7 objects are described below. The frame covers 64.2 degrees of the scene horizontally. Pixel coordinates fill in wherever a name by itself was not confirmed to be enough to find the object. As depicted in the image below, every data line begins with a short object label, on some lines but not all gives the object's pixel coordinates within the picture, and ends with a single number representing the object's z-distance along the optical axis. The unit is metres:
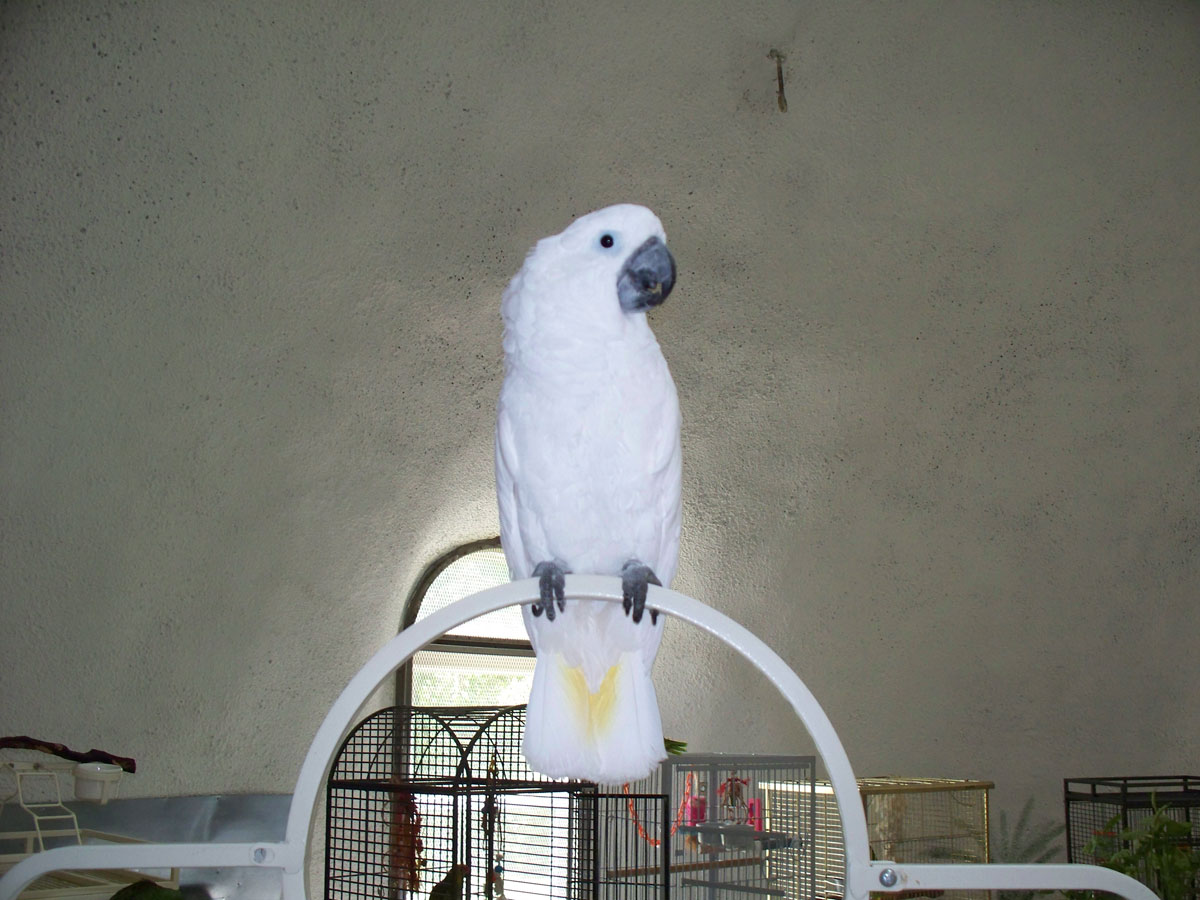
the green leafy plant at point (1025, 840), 4.31
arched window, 4.37
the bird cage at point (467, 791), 2.23
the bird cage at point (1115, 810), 2.54
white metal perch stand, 0.97
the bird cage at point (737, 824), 2.55
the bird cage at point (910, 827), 2.98
